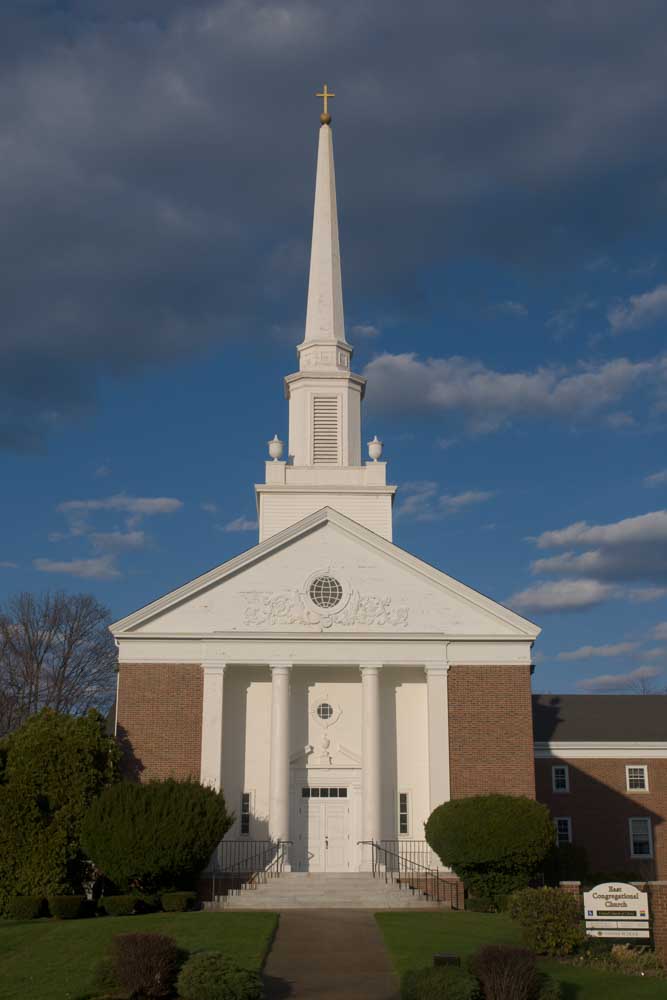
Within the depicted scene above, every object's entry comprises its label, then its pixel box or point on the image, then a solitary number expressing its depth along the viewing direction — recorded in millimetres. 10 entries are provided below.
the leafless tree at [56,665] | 58438
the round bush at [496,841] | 30125
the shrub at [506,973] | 17250
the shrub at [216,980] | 16625
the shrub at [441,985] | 16688
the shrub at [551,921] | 22719
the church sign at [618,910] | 23141
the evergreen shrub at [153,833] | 28953
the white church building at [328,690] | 34188
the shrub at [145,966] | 17422
